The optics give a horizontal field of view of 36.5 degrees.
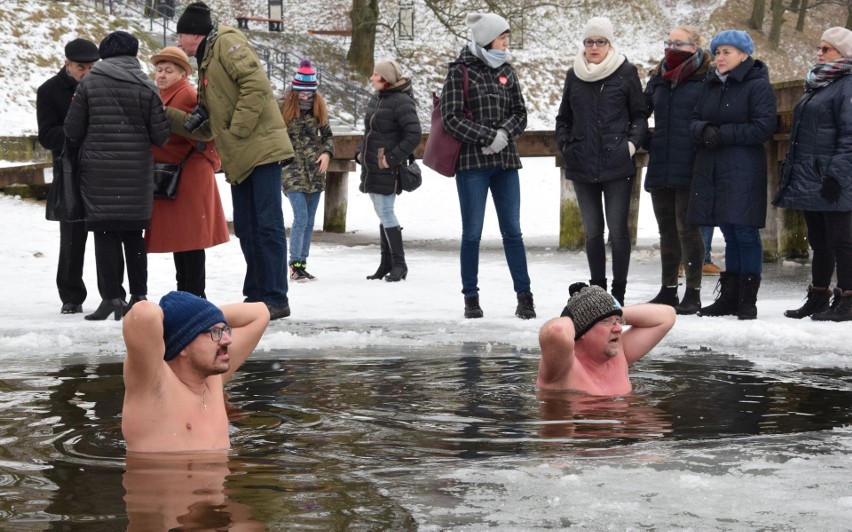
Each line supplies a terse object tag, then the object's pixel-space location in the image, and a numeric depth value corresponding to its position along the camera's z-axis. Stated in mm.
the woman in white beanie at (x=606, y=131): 9094
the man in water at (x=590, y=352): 6322
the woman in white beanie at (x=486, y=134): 8922
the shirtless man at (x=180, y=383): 4875
